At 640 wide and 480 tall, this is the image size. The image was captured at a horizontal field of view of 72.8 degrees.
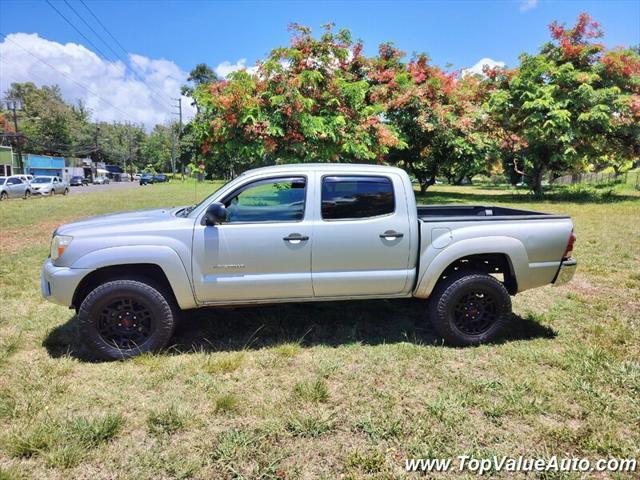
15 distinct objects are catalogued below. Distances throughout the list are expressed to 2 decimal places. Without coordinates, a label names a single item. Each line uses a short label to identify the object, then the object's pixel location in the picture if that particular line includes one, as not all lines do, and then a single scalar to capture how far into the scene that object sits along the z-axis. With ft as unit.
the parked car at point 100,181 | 207.82
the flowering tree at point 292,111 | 39.09
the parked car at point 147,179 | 188.44
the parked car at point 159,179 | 216.95
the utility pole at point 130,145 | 334.24
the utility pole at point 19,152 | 150.41
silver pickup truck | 12.94
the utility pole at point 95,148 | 252.38
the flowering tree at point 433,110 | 62.38
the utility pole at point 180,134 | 221.52
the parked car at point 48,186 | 94.22
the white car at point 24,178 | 91.35
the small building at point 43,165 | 197.67
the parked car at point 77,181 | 174.81
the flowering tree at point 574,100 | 59.26
